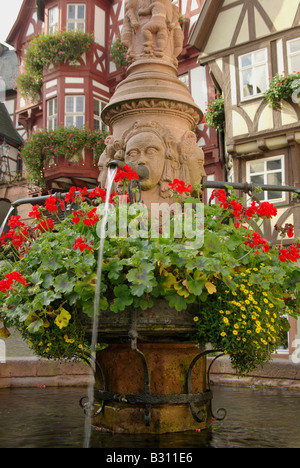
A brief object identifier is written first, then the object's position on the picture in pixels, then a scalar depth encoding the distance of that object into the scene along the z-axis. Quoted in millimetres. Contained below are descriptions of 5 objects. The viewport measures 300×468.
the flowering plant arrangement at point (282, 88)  12500
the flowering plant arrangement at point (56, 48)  18656
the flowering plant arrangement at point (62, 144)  17812
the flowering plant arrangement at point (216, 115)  14797
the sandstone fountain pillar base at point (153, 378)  2966
